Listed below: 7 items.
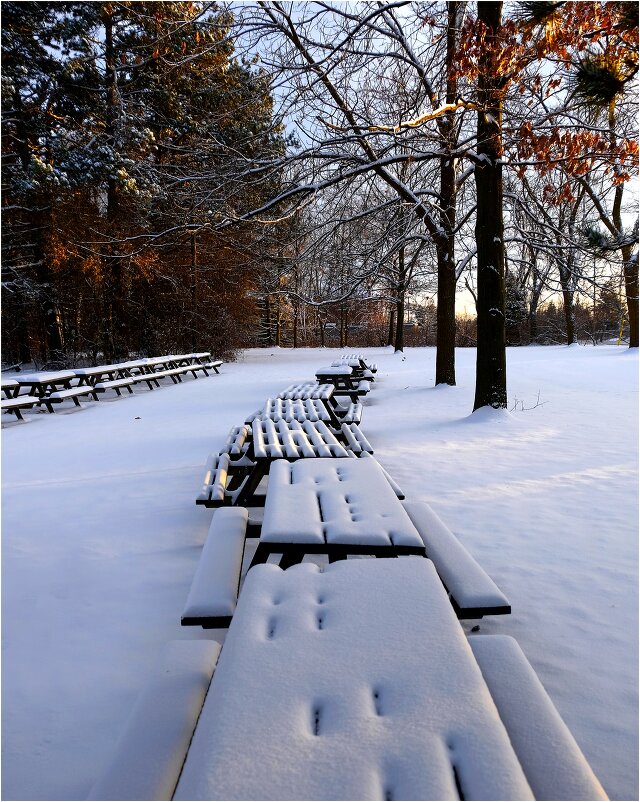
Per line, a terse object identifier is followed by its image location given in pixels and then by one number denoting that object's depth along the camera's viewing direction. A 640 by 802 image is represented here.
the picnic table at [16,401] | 7.65
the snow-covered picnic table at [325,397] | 6.15
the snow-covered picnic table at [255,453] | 3.58
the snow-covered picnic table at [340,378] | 10.11
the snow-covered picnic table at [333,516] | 2.15
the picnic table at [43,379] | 8.66
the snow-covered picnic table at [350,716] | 1.04
